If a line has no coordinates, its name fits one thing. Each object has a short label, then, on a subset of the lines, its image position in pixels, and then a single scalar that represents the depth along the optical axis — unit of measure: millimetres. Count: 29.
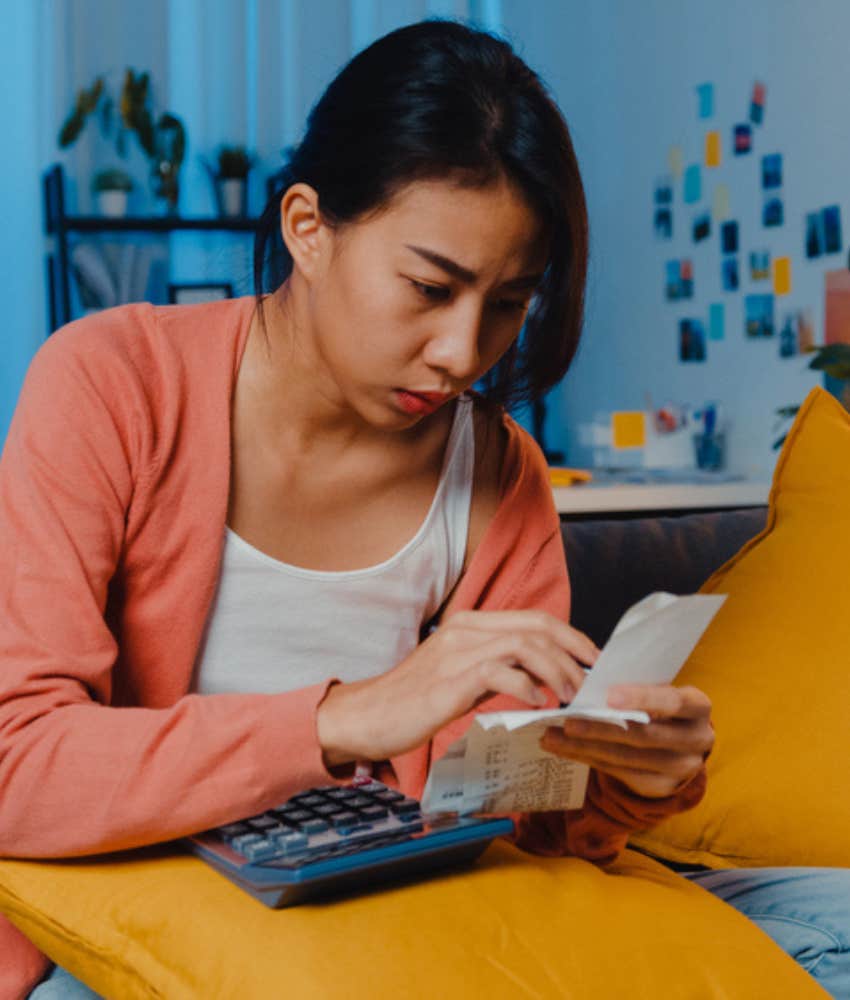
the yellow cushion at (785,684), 1144
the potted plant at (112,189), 3301
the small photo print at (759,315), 2803
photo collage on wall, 2689
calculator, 695
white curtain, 3338
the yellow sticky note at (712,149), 2980
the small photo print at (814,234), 2611
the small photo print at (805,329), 2656
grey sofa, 1407
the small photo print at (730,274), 2926
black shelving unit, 3250
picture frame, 3352
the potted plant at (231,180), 3393
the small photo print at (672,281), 3176
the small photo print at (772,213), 2746
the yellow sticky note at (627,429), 2471
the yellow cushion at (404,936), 646
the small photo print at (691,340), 3078
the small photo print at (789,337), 2715
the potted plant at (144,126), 3318
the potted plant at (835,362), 2006
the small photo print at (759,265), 2805
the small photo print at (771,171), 2748
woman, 769
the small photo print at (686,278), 3111
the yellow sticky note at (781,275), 2732
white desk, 1966
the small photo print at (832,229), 2553
